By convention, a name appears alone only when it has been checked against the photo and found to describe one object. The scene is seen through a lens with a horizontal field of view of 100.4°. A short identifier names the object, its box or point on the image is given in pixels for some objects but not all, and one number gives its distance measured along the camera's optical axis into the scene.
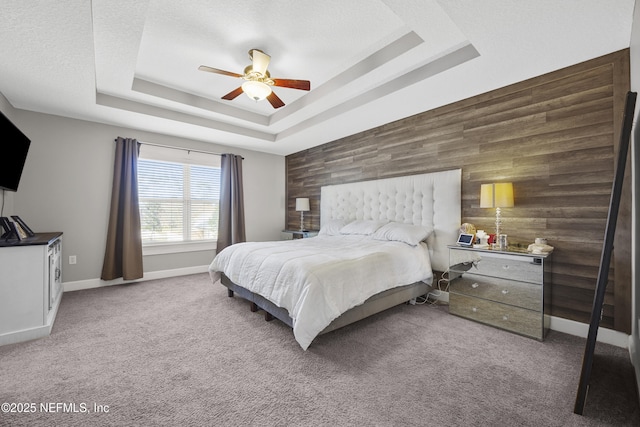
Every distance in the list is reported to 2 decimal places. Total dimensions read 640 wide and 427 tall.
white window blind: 4.42
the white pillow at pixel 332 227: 4.40
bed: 2.18
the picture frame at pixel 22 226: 2.80
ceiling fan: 2.58
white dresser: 2.22
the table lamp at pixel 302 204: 5.30
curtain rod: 4.36
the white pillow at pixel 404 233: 3.24
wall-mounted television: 2.53
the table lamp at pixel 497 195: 2.58
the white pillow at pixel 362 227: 3.81
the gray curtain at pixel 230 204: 5.11
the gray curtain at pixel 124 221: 3.98
